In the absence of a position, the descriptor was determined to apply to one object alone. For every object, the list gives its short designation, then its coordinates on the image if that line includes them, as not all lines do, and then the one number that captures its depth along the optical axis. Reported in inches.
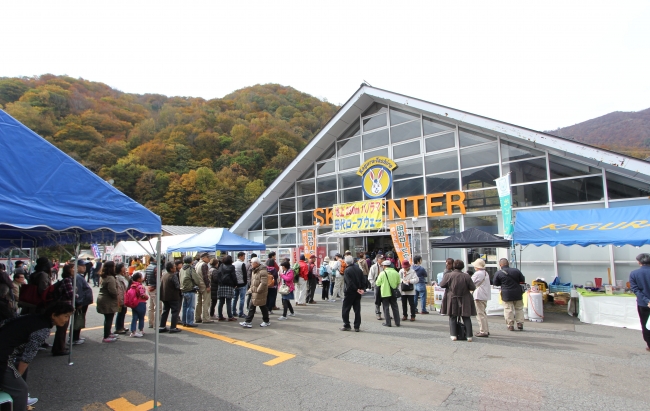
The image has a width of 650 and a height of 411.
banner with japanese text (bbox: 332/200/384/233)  568.4
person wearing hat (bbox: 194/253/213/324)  337.1
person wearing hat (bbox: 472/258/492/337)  275.1
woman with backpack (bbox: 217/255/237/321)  338.0
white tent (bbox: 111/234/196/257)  694.5
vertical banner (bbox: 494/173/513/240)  374.1
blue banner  313.3
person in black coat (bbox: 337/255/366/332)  294.2
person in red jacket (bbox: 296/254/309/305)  436.8
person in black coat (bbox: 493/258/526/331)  290.7
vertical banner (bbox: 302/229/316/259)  598.9
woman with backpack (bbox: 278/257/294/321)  354.0
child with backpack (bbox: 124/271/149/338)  276.7
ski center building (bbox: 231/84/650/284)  421.7
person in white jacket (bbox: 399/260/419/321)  333.7
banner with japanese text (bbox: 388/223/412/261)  486.3
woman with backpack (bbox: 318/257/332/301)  493.0
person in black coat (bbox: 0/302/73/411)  124.3
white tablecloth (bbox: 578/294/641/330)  304.3
